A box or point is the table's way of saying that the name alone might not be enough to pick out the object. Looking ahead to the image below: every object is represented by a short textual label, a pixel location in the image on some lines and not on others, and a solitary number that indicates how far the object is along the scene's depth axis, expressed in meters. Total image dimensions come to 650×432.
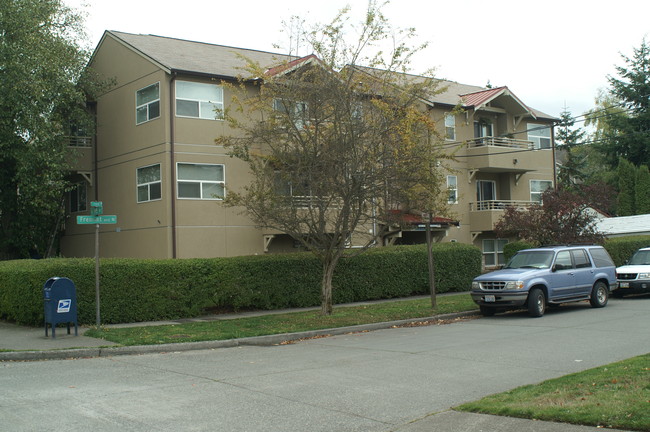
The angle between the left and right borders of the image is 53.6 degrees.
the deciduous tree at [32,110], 22.88
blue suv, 16.94
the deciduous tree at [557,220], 22.78
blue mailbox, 14.15
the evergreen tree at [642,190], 43.53
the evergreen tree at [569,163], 52.22
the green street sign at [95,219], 14.30
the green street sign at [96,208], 14.36
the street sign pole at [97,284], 14.66
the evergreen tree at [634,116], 47.66
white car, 21.75
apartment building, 23.50
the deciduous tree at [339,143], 15.88
